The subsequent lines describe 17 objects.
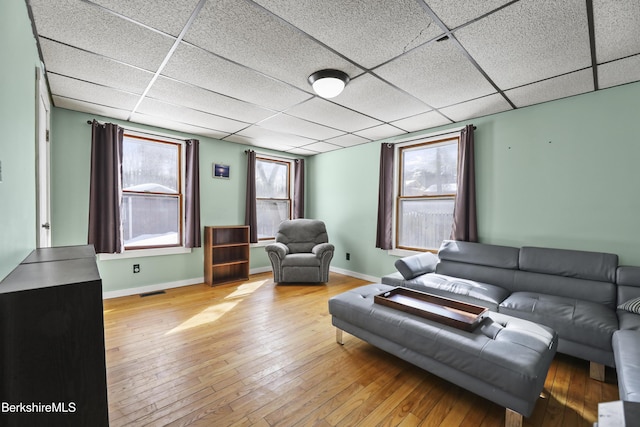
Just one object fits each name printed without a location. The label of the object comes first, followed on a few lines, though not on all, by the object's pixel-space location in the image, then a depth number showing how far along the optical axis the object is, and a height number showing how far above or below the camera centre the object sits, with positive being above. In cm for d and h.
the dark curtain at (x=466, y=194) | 357 +22
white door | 204 +38
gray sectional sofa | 199 -81
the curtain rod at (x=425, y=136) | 383 +113
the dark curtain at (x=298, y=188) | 579 +45
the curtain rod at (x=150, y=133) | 358 +112
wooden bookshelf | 451 -82
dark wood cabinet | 77 -44
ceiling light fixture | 241 +115
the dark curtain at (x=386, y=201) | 452 +14
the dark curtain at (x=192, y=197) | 438 +18
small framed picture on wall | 474 +66
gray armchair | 448 -91
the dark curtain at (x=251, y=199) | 507 +18
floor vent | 390 -126
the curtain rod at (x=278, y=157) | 520 +108
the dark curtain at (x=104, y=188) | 356 +26
